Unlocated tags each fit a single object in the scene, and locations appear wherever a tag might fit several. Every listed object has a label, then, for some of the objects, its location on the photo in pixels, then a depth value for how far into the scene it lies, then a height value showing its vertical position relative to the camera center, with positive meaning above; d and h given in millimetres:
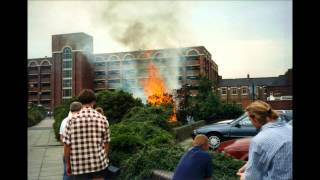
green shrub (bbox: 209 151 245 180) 6923 -1279
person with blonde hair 3260 -438
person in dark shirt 4906 -803
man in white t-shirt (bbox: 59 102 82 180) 5930 -205
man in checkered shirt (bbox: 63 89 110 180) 4617 -572
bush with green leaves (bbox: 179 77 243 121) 31578 -1257
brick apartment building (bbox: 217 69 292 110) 77012 +696
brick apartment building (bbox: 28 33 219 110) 85606 +5074
